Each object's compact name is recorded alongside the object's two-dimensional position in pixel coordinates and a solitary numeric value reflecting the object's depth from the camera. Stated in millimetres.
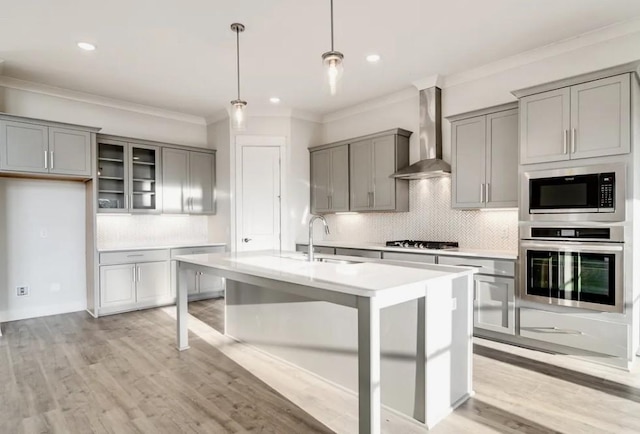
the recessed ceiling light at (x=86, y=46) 3582
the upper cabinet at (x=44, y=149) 4121
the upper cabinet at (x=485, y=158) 3771
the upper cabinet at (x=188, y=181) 5562
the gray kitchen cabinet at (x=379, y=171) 4844
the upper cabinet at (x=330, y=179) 5473
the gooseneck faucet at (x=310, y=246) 2992
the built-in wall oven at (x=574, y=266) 2996
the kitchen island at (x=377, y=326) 1841
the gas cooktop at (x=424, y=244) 4328
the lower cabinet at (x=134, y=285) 4738
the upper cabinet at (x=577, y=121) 2979
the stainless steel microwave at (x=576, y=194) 2990
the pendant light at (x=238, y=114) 3031
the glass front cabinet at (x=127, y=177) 5055
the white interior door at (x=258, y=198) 5742
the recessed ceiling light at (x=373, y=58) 3916
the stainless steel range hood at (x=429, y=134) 4535
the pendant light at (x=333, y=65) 2240
